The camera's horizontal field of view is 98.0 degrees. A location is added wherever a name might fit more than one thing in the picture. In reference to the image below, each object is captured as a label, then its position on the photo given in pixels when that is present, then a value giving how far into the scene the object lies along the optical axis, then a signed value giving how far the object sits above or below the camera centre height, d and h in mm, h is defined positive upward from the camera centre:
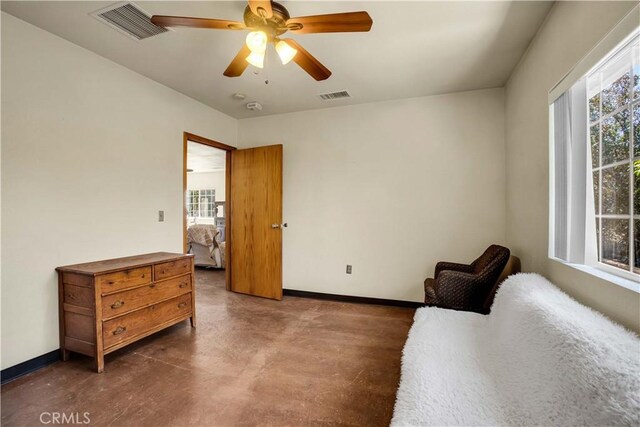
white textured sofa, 812 -624
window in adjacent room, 9078 +303
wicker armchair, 2322 -629
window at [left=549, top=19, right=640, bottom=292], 1246 +245
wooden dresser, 2045 -721
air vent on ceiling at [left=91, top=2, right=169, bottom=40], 1896 +1392
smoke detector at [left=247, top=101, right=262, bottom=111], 3553 +1389
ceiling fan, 1521 +1089
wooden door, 3760 -124
